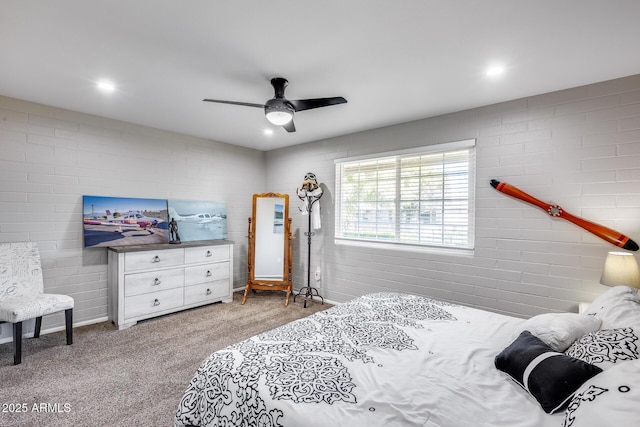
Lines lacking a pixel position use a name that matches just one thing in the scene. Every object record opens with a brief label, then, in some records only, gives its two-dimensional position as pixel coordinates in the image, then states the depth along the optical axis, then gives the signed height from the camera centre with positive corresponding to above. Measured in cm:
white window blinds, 338 +19
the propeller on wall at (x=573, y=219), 243 -6
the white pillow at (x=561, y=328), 150 -63
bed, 112 -80
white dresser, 349 -91
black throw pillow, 116 -69
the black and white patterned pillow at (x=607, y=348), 121 -59
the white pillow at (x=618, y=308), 149 -54
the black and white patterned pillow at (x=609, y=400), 86 -60
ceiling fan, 243 +89
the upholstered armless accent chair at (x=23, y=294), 262 -88
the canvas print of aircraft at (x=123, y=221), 358 -15
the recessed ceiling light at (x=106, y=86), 269 +117
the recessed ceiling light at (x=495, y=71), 237 +116
